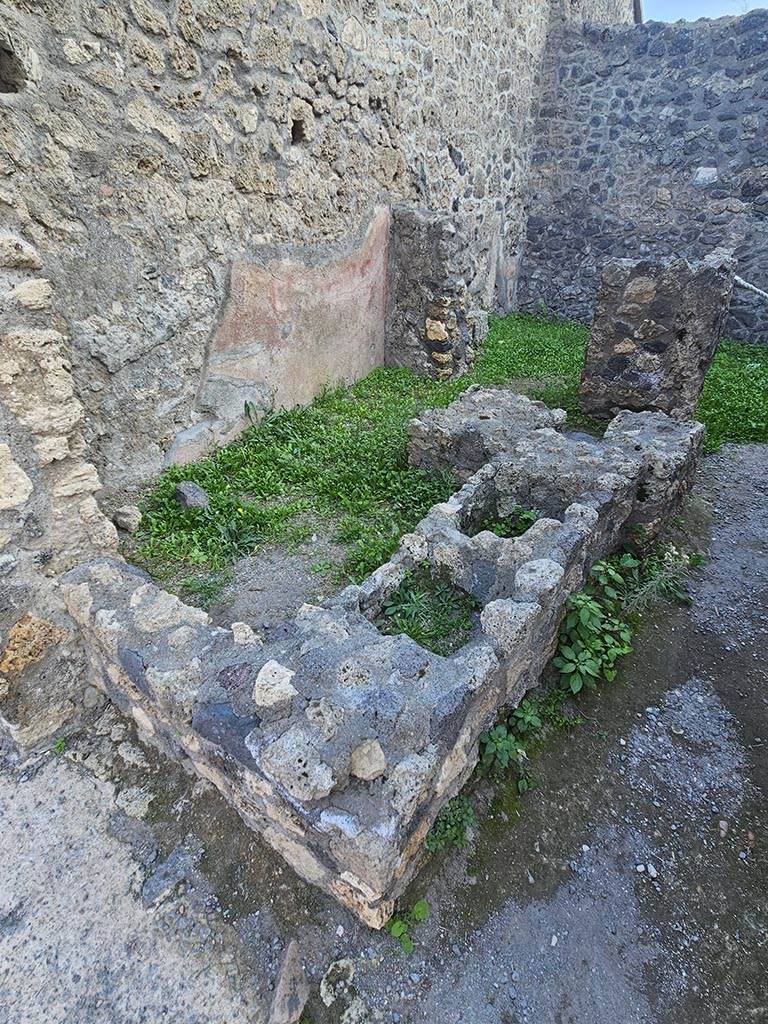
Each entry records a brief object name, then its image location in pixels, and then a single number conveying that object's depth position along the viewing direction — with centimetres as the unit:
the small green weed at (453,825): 229
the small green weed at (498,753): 255
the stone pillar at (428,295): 587
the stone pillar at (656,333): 488
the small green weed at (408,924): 204
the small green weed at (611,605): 301
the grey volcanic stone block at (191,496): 383
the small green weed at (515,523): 370
